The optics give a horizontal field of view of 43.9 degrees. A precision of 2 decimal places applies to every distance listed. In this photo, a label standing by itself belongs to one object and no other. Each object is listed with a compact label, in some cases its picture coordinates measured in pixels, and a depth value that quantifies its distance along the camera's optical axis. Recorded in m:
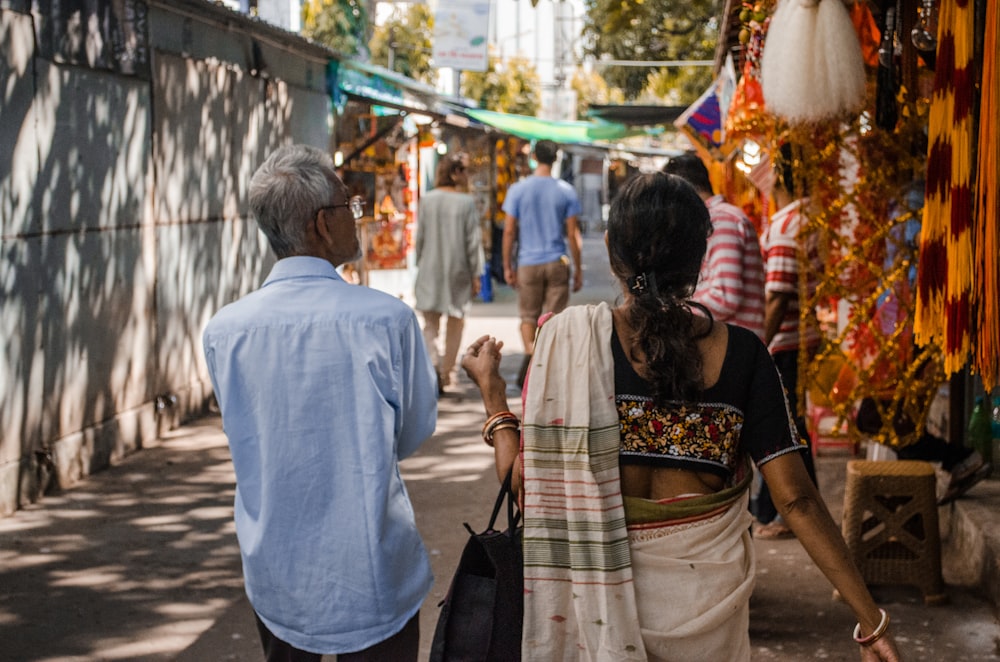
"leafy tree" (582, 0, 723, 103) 18.47
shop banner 17.33
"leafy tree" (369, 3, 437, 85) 25.38
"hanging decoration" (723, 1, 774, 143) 6.05
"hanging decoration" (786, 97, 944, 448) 5.59
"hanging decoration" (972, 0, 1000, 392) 3.25
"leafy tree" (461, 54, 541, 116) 30.38
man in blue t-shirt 10.21
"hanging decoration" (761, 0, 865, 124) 4.97
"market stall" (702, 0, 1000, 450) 4.50
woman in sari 2.38
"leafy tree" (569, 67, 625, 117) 46.75
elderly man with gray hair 2.52
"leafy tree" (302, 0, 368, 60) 20.16
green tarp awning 17.72
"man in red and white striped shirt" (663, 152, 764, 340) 5.03
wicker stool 5.18
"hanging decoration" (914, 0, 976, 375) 3.54
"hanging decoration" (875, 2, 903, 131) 5.19
